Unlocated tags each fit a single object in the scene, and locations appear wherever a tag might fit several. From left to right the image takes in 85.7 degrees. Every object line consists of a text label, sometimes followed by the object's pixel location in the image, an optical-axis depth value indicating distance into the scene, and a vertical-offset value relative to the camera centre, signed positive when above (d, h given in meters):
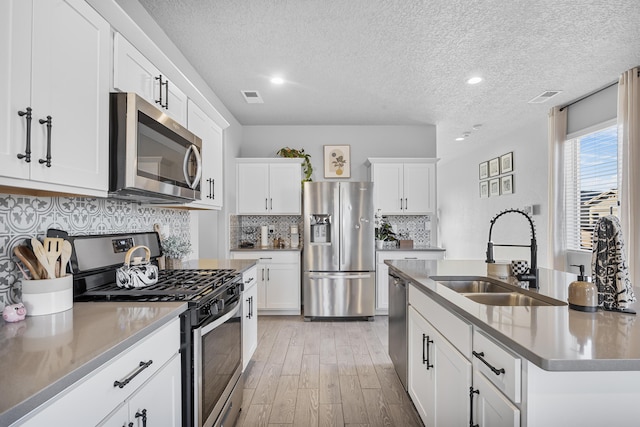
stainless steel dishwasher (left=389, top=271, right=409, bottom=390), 2.39 -0.79
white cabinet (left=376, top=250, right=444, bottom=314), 4.45 -0.61
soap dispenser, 1.27 -0.28
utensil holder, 1.24 -0.29
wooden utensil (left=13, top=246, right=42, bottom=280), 1.28 -0.16
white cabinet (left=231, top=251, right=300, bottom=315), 4.41 -0.79
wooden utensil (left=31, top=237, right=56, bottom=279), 1.28 -0.15
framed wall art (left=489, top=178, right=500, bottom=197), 6.02 +0.59
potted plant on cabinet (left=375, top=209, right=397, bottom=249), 4.68 -0.18
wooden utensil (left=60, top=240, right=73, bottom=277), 1.38 -0.16
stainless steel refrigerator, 4.26 -0.41
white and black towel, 1.24 -0.17
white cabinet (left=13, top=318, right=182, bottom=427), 0.78 -0.48
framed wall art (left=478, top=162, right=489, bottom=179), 6.44 +0.95
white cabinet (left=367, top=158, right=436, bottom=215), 4.75 +0.49
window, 3.82 +0.49
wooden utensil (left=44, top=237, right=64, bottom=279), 1.32 -0.12
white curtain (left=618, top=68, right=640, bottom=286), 3.17 +0.51
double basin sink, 1.62 -0.39
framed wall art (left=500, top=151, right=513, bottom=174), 5.61 +0.96
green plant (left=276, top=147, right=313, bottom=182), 4.82 +0.89
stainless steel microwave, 1.50 +0.32
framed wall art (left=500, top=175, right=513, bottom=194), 5.62 +0.60
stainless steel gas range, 1.43 -0.45
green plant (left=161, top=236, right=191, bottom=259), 2.44 -0.21
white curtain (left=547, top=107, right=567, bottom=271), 4.36 +0.39
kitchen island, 0.92 -0.43
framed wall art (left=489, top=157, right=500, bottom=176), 6.03 +0.96
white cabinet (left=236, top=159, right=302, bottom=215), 4.64 +0.44
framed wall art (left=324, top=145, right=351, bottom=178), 5.04 +0.82
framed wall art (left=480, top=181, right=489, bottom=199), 6.43 +0.58
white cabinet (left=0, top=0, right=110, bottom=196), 0.99 +0.41
